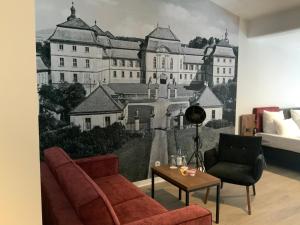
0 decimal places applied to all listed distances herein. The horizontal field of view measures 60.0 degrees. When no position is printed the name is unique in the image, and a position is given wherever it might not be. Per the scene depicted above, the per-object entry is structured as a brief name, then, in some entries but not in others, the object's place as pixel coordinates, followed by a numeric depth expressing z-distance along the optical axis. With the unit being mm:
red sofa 1534
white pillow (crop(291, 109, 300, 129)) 5251
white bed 4414
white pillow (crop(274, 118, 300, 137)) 4695
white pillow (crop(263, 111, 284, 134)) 4910
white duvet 4352
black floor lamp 3816
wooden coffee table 2674
